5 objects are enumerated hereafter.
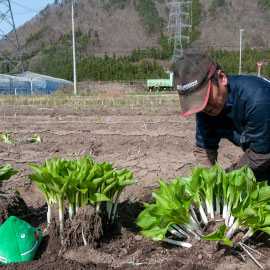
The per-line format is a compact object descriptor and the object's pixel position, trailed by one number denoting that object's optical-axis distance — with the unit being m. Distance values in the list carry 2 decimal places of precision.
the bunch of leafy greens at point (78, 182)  2.04
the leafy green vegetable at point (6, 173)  2.51
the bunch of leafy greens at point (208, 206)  1.88
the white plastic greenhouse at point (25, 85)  37.69
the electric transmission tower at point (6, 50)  34.75
